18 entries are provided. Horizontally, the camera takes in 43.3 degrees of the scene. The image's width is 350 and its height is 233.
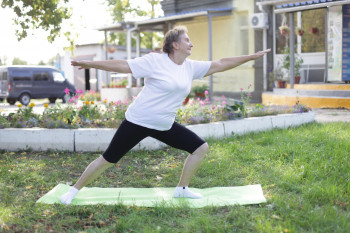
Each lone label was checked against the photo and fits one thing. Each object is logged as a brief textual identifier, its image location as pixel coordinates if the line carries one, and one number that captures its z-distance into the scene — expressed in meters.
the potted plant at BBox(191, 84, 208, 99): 16.88
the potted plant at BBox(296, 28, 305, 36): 15.34
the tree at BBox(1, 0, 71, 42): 9.68
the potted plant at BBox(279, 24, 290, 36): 15.55
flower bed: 8.04
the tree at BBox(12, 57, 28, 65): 88.97
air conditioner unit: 15.90
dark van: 22.12
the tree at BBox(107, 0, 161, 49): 29.48
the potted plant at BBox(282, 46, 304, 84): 15.16
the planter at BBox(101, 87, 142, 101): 20.27
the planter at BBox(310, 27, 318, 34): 15.12
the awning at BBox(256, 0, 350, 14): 12.52
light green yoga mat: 4.76
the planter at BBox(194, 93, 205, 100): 16.86
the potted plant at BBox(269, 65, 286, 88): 15.31
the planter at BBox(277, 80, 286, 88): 15.23
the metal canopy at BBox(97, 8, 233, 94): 16.45
